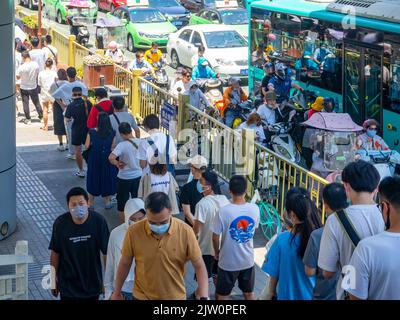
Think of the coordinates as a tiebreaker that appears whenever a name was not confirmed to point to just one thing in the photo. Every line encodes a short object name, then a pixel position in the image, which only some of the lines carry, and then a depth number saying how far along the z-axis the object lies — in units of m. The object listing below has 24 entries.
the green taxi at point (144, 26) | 30.22
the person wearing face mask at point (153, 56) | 23.48
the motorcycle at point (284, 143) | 14.21
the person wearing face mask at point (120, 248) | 7.57
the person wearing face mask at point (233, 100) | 17.00
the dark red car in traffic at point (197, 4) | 35.78
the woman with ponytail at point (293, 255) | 6.91
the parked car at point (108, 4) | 38.41
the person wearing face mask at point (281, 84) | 18.28
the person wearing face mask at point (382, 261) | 5.61
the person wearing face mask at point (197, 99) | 16.88
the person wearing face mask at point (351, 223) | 6.25
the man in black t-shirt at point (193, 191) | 9.73
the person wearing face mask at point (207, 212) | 8.98
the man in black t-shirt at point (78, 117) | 14.30
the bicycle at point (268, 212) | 11.73
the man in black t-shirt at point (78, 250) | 7.54
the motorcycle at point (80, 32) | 30.98
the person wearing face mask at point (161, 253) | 6.56
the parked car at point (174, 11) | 34.22
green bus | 16.27
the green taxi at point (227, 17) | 29.95
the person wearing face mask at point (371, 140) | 13.22
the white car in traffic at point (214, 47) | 25.50
